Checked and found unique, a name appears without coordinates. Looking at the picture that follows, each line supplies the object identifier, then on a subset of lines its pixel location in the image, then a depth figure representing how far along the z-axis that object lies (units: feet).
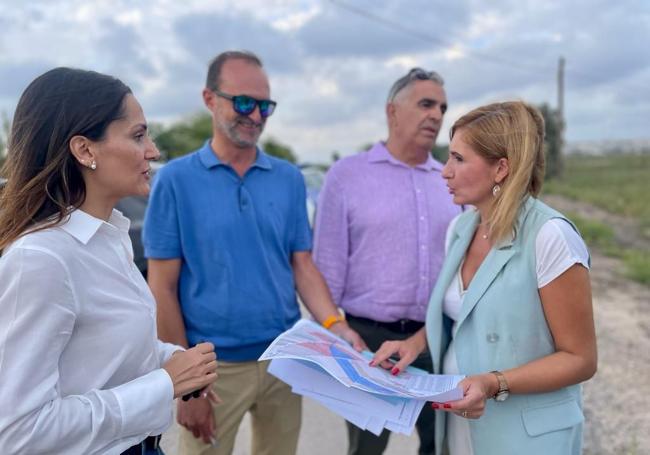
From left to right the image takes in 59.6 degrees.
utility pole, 103.06
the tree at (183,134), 84.53
